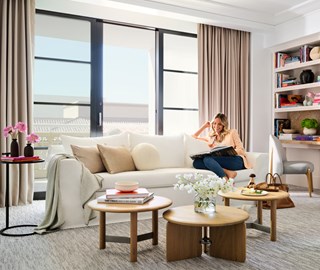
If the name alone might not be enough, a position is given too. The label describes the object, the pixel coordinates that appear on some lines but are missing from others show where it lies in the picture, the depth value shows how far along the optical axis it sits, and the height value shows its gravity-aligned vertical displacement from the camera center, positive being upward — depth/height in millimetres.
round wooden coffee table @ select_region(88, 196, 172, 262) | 2287 -630
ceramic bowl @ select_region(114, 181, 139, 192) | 2570 -426
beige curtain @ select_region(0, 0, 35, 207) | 4145 +628
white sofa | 3109 -455
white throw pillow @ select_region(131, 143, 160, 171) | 3818 -307
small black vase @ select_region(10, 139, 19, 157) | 3107 -178
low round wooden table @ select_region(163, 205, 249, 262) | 2277 -729
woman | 4070 -287
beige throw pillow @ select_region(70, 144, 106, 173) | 3549 -291
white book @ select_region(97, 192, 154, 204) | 2443 -508
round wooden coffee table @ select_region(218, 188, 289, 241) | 2729 -551
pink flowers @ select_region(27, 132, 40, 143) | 3141 -80
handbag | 3057 -641
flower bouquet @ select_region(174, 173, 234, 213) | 2312 -402
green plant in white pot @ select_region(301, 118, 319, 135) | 5344 +55
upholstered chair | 4797 -494
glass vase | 2393 -524
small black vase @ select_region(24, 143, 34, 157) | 3129 -197
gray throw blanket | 3041 -593
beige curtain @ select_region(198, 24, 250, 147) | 5492 +905
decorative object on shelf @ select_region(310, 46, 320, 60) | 5233 +1168
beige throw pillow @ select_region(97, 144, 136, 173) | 3597 -313
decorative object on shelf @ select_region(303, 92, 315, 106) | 5406 +482
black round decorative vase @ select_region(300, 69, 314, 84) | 5449 +849
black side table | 2940 -676
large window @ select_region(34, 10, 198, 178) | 4695 +863
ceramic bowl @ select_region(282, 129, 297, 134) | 5766 -25
